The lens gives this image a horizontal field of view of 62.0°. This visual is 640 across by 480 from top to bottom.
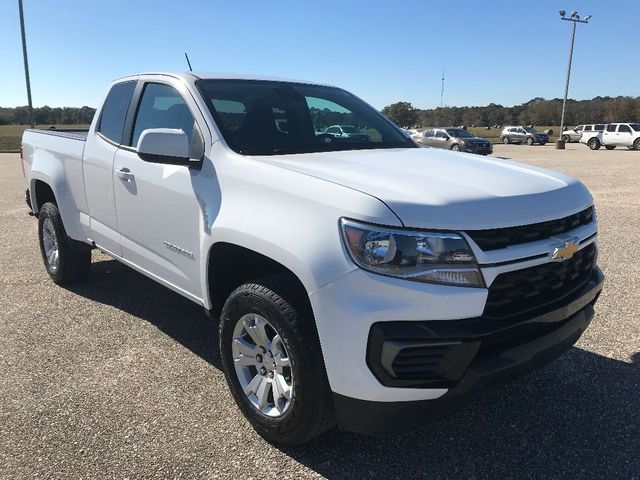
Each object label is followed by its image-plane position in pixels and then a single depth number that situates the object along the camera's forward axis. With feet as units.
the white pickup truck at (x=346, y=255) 6.91
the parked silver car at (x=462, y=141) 87.40
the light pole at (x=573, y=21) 136.98
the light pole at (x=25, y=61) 90.77
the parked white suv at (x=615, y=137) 109.09
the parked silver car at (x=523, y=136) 146.08
